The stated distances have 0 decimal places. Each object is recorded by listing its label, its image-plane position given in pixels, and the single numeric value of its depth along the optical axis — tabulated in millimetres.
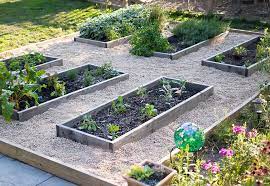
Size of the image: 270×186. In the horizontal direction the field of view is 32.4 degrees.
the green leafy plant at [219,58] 8739
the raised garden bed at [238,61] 8227
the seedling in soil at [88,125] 5988
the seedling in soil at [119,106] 6527
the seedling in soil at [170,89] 6926
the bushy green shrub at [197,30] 10129
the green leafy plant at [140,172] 4500
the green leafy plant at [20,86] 6512
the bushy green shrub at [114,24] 10445
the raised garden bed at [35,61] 8570
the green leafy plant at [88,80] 7695
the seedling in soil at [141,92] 7058
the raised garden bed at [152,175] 4457
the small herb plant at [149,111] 6301
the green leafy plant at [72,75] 7934
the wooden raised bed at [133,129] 5652
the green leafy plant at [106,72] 8062
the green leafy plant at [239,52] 8930
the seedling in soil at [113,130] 5820
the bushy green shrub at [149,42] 9461
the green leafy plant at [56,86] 7246
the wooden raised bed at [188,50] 9219
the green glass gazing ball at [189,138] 4777
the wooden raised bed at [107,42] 10127
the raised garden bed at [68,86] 6695
